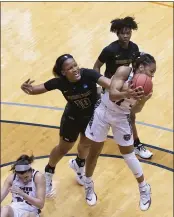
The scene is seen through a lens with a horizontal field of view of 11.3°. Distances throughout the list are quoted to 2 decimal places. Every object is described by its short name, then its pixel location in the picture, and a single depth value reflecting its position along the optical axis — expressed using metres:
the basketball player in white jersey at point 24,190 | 8.04
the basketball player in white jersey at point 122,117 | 7.91
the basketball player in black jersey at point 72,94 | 8.46
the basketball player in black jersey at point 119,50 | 9.62
